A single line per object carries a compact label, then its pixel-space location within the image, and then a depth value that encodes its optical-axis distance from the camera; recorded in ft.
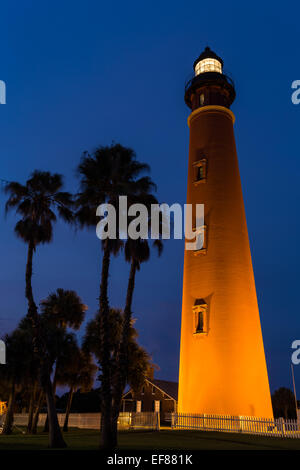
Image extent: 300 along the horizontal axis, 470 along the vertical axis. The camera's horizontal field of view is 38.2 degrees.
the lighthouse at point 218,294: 77.46
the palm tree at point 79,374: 102.38
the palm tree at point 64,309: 116.47
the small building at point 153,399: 145.47
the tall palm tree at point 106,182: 59.52
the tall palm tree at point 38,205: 64.23
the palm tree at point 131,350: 102.01
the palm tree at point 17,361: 97.30
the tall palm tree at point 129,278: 53.62
